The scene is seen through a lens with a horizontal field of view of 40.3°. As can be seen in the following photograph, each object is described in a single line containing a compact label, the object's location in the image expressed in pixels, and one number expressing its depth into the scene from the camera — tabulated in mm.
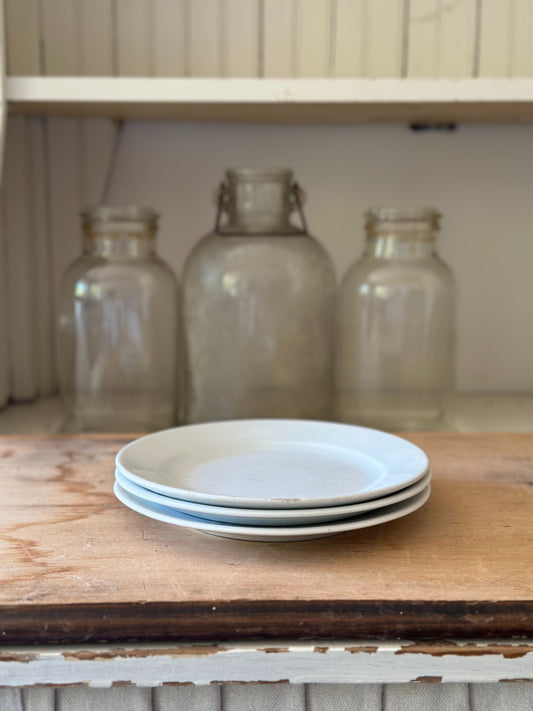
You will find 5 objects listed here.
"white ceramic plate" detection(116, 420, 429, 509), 595
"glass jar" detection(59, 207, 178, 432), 1074
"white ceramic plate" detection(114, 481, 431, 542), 556
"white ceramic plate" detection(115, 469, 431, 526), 554
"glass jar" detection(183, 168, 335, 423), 1056
